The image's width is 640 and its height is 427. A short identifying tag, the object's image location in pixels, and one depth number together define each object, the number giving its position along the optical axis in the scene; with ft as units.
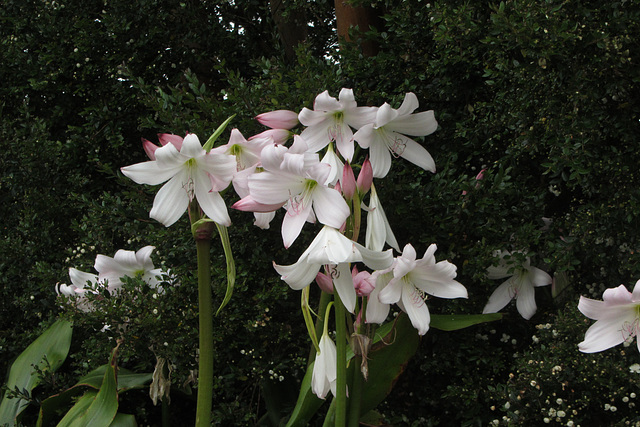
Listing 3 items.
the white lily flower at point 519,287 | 7.57
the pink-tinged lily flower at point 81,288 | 7.46
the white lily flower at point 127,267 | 7.56
